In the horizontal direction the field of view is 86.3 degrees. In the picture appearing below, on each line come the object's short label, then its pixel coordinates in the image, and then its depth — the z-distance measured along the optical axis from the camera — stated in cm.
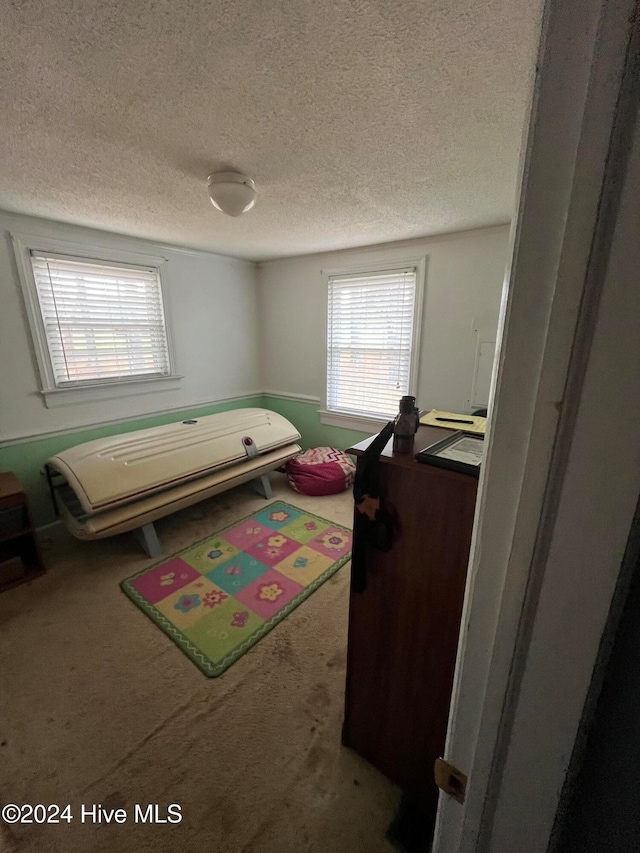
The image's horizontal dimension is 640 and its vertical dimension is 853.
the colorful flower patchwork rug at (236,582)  178
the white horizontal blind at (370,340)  312
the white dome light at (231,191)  167
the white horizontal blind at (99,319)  255
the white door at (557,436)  29
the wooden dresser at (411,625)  91
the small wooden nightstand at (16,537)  205
